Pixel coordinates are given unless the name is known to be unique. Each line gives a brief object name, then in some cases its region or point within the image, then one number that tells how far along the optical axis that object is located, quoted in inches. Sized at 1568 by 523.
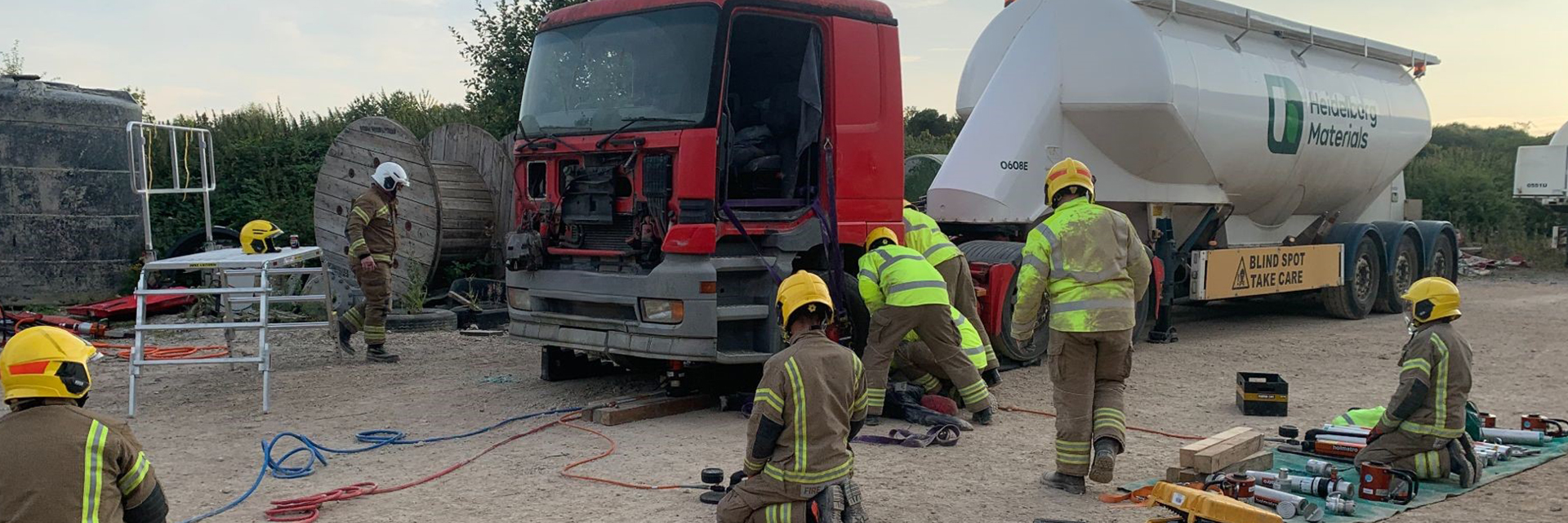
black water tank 503.2
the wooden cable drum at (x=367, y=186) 511.2
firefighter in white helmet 390.3
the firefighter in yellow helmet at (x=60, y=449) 128.4
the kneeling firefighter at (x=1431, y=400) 232.1
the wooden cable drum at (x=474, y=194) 535.5
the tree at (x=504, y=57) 668.7
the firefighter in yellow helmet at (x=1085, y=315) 236.7
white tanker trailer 426.6
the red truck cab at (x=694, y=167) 294.2
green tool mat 219.0
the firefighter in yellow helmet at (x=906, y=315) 295.7
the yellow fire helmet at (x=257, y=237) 349.1
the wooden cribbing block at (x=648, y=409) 299.6
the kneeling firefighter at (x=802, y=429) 176.1
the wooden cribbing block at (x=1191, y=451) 234.1
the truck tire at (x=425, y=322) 482.3
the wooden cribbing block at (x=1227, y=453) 230.1
